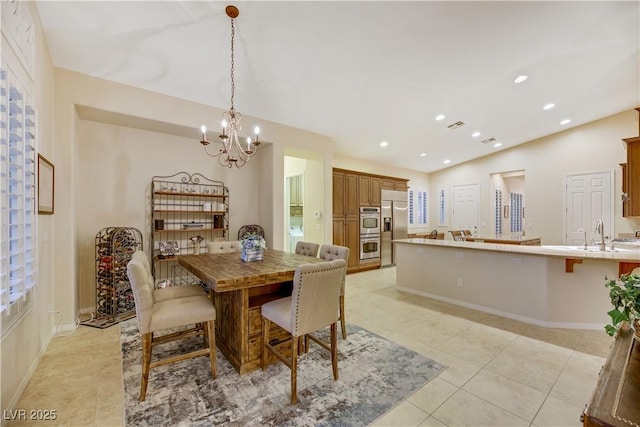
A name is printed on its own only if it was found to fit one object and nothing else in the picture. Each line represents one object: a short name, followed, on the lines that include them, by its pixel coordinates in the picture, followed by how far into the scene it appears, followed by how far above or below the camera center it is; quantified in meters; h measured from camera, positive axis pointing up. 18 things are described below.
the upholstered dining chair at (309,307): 1.93 -0.74
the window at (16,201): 1.71 +0.09
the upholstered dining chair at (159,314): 1.96 -0.79
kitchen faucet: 3.56 -0.24
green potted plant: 1.00 -0.35
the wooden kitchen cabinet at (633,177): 4.68 +0.60
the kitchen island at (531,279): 3.17 -0.88
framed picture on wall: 2.49 +0.27
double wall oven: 6.32 -0.49
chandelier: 2.57 +1.04
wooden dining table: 2.08 -0.79
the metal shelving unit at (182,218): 4.03 -0.09
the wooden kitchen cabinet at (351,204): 5.92 +0.18
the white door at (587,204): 5.83 +0.16
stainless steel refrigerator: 6.80 -0.23
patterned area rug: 1.80 -1.35
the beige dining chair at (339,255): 2.93 -0.49
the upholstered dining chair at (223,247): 3.50 -0.46
